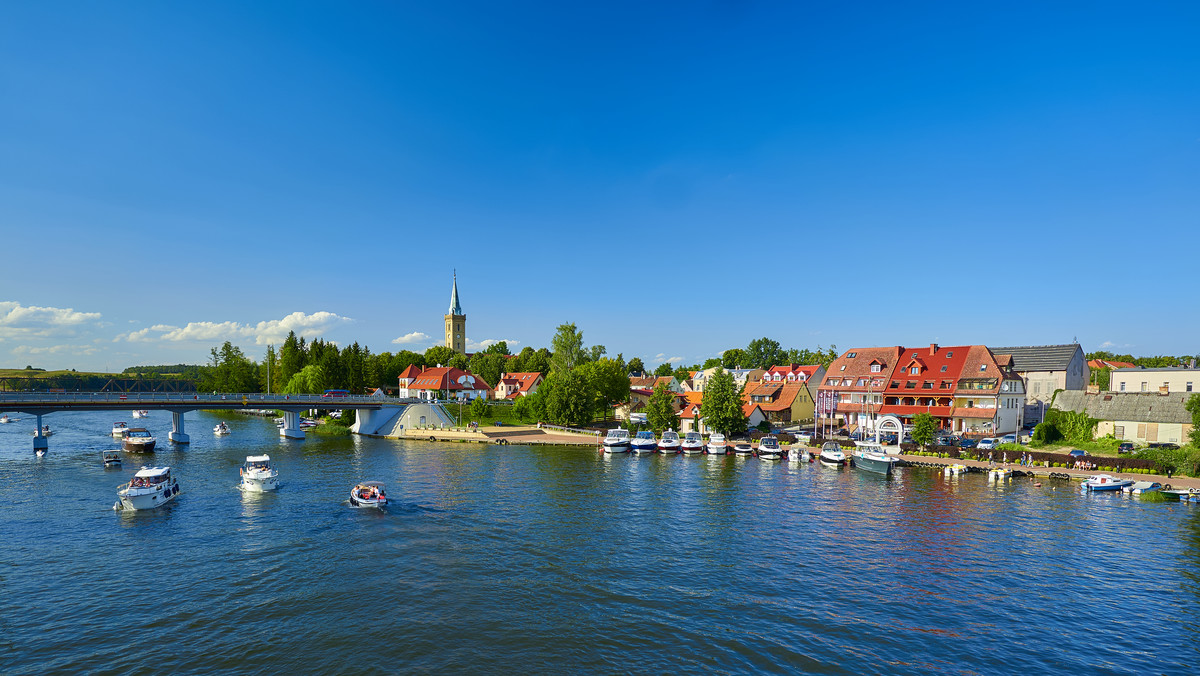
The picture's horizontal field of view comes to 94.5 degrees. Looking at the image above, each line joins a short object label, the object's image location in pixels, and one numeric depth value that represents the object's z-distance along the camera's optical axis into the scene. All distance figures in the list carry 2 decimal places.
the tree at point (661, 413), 99.25
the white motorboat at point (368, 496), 47.62
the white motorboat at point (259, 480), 54.47
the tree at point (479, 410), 121.03
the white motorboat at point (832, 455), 73.00
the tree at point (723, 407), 90.50
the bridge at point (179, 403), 79.38
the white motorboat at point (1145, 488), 53.47
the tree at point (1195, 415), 60.69
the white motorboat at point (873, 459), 64.75
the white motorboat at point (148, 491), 46.34
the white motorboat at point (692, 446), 85.19
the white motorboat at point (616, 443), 85.50
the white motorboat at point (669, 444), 85.81
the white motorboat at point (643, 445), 85.69
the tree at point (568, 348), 133.75
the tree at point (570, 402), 106.44
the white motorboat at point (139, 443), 82.12
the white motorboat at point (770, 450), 78.06
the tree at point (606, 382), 114.69
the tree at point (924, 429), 75.38
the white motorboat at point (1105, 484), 54.44
